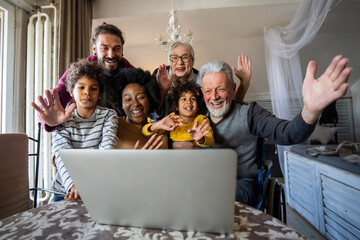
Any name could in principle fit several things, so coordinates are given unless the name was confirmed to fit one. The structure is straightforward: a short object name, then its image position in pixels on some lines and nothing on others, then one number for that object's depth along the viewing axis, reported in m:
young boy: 1.16
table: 0.57
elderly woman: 1.52
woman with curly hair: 1.31
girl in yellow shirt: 1.23
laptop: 0.49
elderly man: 1.20
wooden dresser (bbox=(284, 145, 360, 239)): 1.60
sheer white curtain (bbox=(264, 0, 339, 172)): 2.84
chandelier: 2.80
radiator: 2.75
